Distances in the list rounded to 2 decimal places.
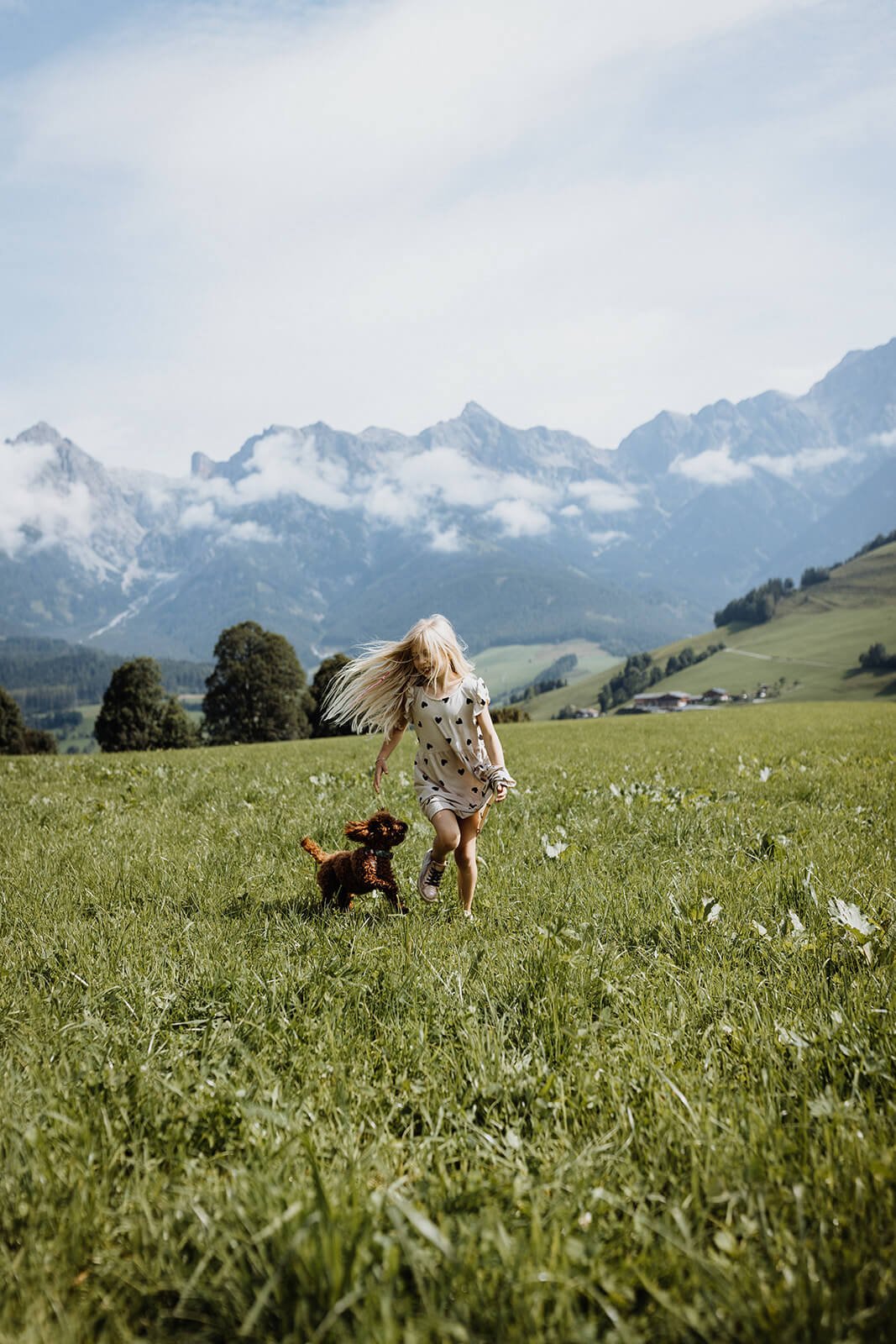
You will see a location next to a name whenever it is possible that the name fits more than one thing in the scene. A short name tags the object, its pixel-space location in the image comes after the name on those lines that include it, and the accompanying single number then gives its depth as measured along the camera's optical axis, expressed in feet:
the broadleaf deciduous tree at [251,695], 234.60
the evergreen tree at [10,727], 255.91
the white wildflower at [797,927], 15.51
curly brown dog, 18.56
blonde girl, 19.77
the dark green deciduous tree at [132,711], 218.38
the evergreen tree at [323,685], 221.91
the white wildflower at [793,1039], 11.03
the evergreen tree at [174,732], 226.58
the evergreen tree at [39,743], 291.79
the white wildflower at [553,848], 22.34
